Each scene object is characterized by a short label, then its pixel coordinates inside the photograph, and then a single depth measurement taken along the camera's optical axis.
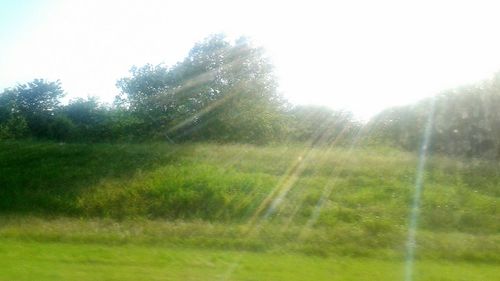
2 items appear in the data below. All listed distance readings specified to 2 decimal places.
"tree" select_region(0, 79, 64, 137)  42.84
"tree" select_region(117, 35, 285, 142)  30.73
